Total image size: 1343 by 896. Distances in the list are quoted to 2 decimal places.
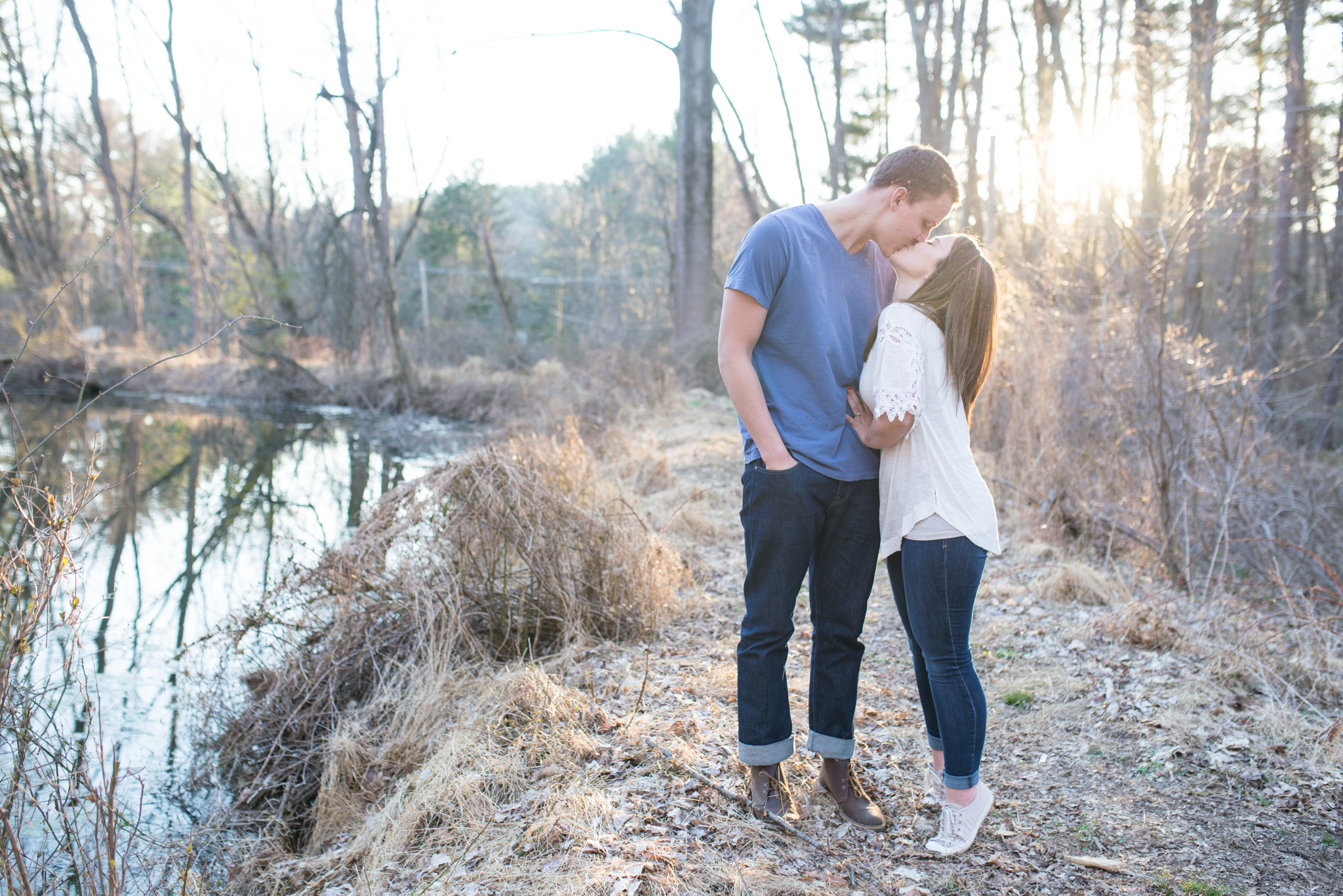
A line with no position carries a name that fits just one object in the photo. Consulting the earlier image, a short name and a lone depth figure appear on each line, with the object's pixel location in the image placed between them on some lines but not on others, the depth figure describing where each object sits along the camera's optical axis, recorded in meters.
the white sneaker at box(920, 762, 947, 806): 2.62
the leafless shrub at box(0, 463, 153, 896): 1.94
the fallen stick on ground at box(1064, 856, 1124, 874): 2.34
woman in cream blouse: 2.08
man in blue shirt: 2.10
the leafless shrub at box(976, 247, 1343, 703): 4.26
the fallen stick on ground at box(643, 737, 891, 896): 2.27
